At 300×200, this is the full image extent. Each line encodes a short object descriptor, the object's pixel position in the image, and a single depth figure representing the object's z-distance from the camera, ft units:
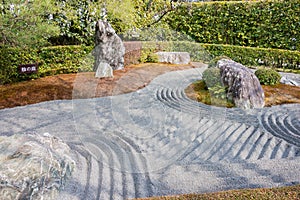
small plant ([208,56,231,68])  25.24
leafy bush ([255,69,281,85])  24.45
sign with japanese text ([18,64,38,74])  24.68
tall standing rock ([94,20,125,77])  27.05
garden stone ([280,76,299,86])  26.50
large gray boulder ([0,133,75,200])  8.97
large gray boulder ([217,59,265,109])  19.31
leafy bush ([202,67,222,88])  20.51
